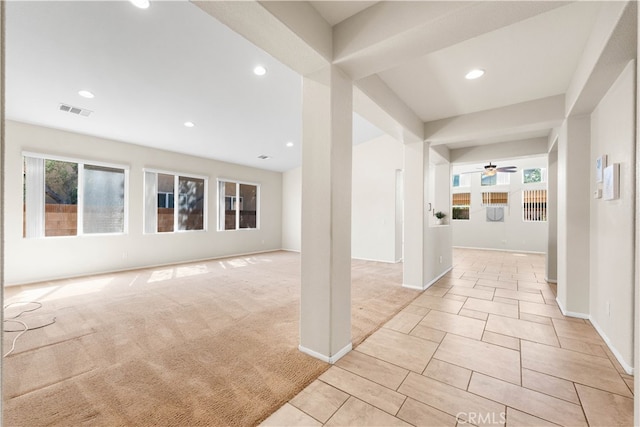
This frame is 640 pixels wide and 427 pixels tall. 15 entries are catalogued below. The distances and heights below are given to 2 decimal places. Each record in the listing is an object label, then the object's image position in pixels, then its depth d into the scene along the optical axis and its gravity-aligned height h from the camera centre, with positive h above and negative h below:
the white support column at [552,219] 4.53 -0.09
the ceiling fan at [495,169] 6.66 +1.19
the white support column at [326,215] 2.08 -0.01
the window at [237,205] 7.18 +0.26
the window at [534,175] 7.83 +1.21
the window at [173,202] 5.73 +0.28
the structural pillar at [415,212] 4.04 +0.03
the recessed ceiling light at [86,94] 3.47 +1.65
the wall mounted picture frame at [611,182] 2.13 +0.28
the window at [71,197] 4.38 +0.31
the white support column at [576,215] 2.88 -0.01
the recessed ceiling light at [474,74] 2.62 +1.48
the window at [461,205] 9.03 +0.32
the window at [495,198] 8.32 +0.52
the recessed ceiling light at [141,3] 2.21 +1.83
